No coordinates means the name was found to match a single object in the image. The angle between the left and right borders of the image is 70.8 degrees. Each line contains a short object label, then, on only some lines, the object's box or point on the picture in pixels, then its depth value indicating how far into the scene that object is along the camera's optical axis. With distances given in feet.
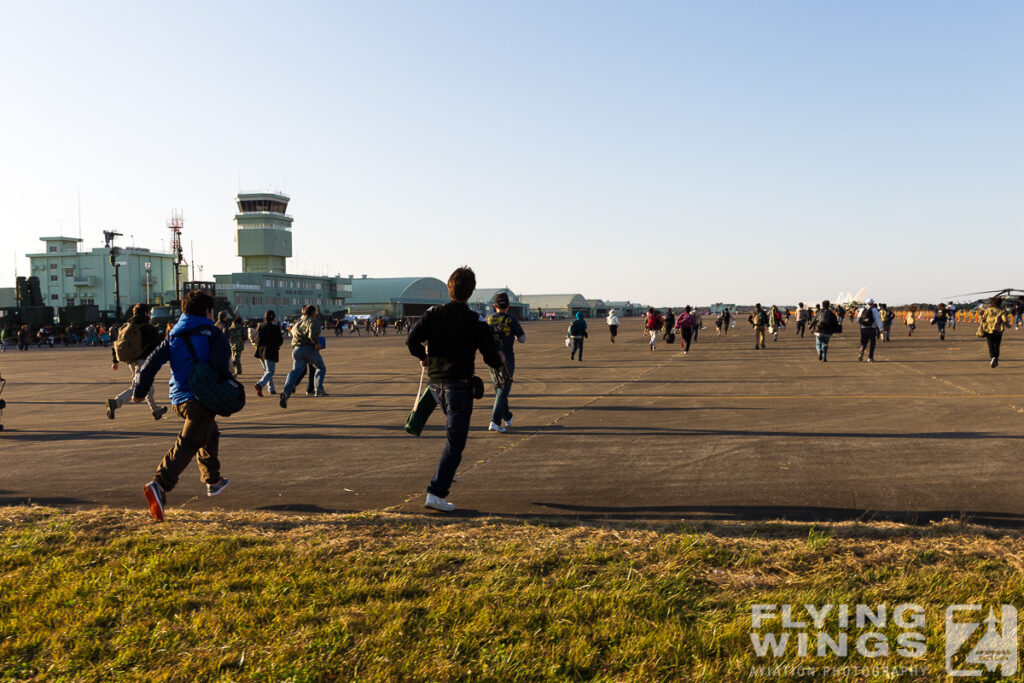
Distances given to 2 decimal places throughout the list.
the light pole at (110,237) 214.48
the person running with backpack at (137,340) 35.32
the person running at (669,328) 102.52
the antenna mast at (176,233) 307.37
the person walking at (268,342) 44.80
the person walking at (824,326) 68.03
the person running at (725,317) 128.14
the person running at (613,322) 112.34
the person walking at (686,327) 90.99
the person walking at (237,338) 61.26
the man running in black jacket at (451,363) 17.93
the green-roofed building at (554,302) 587.43
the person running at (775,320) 109.07
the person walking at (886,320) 105.75
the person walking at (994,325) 56.24
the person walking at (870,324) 66.95
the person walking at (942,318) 106.63
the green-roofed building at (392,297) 380.58
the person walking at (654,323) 93.66
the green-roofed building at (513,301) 475.80
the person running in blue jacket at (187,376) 17.80
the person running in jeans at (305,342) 42.98
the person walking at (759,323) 91.20
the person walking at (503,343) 30.07
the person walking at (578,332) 75.77
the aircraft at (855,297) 527.27
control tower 354.13
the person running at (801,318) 128.16
